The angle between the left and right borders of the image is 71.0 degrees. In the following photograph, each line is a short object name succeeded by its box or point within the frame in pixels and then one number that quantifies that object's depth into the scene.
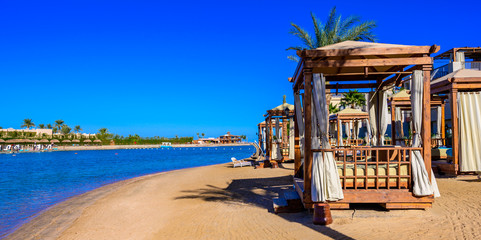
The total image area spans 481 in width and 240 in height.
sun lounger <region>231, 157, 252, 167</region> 22.56
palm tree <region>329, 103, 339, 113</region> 33.69
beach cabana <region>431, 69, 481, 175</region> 9.77
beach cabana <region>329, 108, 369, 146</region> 19.23
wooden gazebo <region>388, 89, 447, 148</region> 14.21
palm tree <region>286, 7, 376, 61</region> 18.64
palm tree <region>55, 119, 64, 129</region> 138.89
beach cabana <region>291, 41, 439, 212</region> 6.37
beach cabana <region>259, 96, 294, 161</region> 19.47
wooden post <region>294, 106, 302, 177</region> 8.57
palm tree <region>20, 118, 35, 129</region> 134.02
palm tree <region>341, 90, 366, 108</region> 31.12
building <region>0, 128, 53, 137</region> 100.70
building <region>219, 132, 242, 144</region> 158.85
